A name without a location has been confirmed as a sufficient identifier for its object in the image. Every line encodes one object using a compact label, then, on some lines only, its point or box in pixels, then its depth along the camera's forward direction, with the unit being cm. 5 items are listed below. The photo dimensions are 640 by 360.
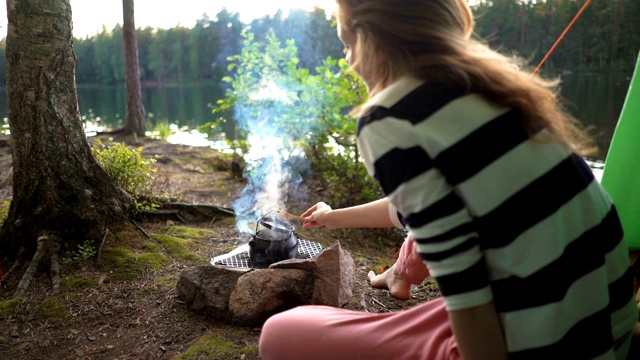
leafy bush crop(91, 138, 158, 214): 387
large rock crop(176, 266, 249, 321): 261
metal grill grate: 316
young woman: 100
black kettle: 300
